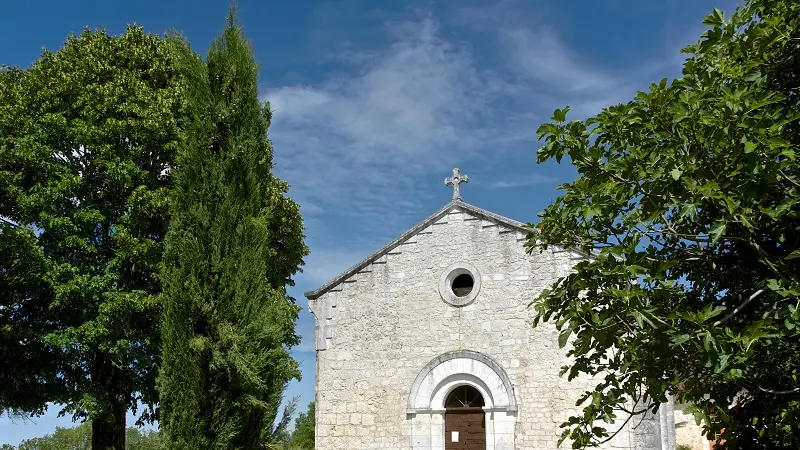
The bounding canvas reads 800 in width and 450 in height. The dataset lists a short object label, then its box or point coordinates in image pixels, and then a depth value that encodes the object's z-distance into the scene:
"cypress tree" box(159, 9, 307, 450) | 8.59
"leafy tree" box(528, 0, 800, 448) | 4.92
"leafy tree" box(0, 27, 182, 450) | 13.19
